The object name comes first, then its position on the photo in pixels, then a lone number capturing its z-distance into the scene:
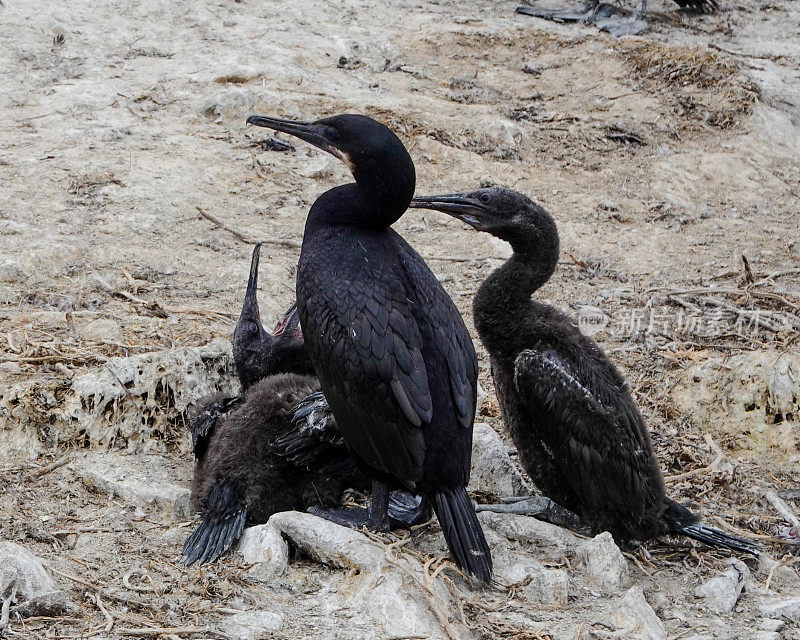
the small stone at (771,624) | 8.24
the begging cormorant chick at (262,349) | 11.11
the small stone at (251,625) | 6.90
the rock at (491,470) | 10.52
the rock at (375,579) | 7.22
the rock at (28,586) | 6.74
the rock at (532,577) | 8.22
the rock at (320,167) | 17.80
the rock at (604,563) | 8.55
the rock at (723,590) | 8.66
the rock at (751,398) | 11.98
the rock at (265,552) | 8.03
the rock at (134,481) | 9.47
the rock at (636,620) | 7.58
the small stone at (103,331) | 11.58
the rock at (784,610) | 8.48
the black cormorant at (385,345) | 8.21
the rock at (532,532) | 9.20
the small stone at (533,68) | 23.64
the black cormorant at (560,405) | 9.43
